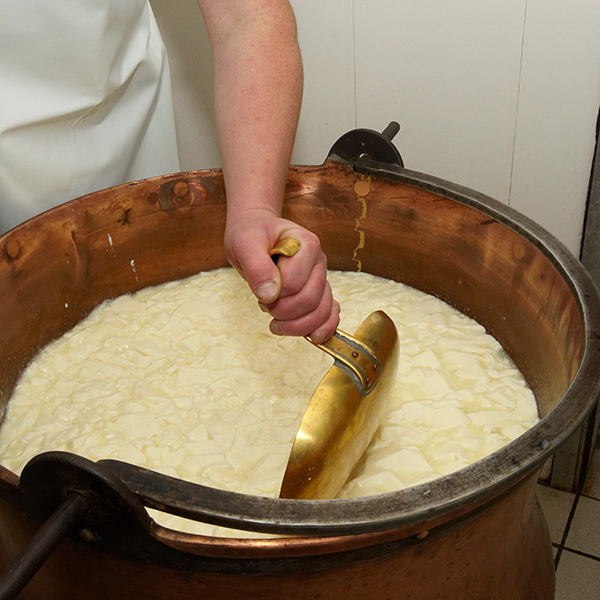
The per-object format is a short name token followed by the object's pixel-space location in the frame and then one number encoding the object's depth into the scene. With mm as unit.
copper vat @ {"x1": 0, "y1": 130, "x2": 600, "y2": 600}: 481
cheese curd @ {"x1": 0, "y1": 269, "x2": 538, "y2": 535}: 870
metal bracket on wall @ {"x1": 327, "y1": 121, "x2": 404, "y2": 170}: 1095
